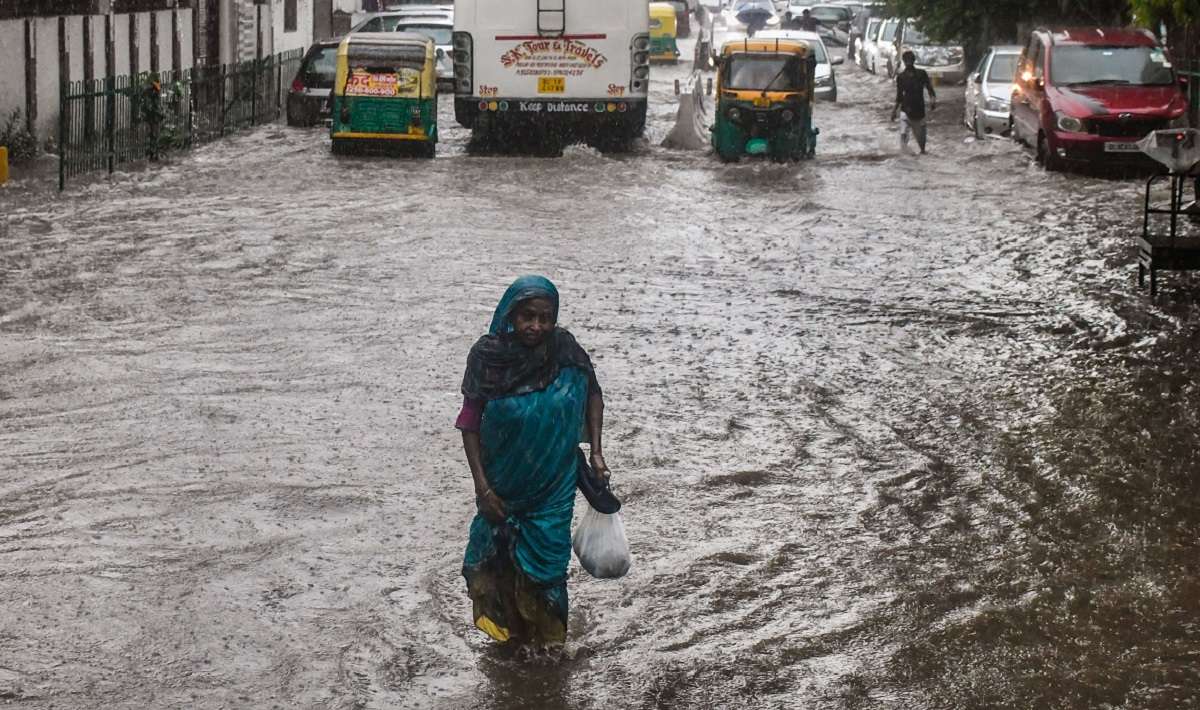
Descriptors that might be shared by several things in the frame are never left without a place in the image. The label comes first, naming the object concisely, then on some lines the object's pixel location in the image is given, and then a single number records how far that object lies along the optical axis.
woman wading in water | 6.77
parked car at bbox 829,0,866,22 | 59.44
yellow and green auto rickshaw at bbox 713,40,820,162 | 26.38
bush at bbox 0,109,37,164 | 24.30
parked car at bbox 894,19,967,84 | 42.62
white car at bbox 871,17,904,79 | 43.19
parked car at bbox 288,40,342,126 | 31.25
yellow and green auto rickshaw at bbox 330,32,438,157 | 26.58
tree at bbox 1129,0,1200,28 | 17.09
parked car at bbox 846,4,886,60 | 51.84
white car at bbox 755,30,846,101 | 37.94
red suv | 24.03
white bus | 27.30
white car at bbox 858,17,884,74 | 47.41
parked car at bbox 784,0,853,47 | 57.25
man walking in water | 26.80
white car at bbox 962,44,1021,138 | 28.97
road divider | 28.47
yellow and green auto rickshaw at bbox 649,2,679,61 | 52.28
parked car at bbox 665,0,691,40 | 64.81
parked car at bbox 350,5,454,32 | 39.00
